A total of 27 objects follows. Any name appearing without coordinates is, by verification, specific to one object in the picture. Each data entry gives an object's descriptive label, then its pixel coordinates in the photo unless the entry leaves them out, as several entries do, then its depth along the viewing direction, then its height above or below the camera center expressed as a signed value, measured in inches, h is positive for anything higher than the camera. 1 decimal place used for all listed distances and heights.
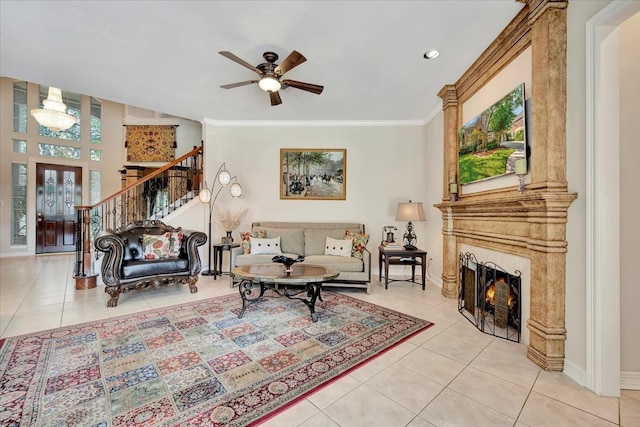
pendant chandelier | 156.4 +58.6
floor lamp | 191.0 +16.8
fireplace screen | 99.8 -35.1
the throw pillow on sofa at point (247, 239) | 169.8 -16.6
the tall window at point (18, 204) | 257.3 +9.1
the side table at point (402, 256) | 158.7 -25.5
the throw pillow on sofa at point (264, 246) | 168.6 -21.0
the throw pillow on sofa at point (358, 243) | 162.2 -18.4
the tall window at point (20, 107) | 258.8 +103.8
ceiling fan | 101.3 +57.4
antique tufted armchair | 129.7 -23.3
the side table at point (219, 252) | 179.2 -27.2
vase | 184.3 -18.4
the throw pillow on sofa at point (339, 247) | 167.9 -21.4
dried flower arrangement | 194.4 -4.2
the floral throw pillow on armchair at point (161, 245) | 146.9 -17.8
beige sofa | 153.2 -23.5
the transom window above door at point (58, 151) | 271.9 +65.3
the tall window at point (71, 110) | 277.0 +111.6
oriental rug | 60.6 -44.6
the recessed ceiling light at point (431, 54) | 113.6 +68.6
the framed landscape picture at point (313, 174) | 203.3 +30.2
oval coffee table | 110.0 -26.4
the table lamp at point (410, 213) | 166.2 +0.1
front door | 269.0 +8.7
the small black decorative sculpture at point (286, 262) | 119.1 -22.1
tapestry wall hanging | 286.4 +76.2
